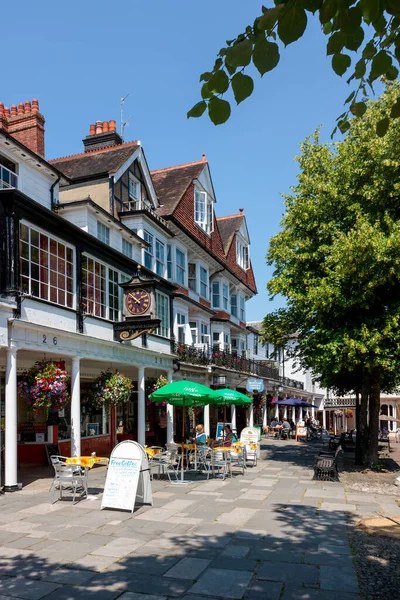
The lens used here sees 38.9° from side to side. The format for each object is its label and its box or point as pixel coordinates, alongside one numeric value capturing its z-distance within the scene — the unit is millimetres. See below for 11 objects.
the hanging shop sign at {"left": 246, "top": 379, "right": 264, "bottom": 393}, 33719
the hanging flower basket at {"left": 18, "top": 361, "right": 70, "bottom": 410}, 14445
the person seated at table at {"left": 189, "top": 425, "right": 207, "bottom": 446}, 20348
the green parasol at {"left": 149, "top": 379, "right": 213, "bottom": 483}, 15406
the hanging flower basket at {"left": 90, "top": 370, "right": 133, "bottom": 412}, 18000
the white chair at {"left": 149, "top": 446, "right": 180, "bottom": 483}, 16111
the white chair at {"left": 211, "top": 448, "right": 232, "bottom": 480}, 16156
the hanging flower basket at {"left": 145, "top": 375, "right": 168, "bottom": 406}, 23031
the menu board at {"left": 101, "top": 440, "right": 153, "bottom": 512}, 10938
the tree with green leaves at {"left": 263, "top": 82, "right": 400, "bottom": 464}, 15977
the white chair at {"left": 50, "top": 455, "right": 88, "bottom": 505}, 11859
